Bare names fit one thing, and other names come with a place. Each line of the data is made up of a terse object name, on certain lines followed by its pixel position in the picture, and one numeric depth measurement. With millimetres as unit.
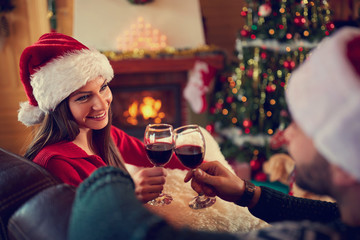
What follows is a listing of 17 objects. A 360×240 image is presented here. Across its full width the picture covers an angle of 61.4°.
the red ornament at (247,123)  3086
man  605
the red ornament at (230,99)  3262
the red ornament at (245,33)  3028
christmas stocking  3549
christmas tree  2947
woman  1281
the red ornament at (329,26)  3041
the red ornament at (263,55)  2985
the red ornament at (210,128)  3554
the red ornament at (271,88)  2979
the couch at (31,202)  737
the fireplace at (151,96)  3644
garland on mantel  3418
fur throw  1180
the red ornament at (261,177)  3154
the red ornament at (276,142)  2557
